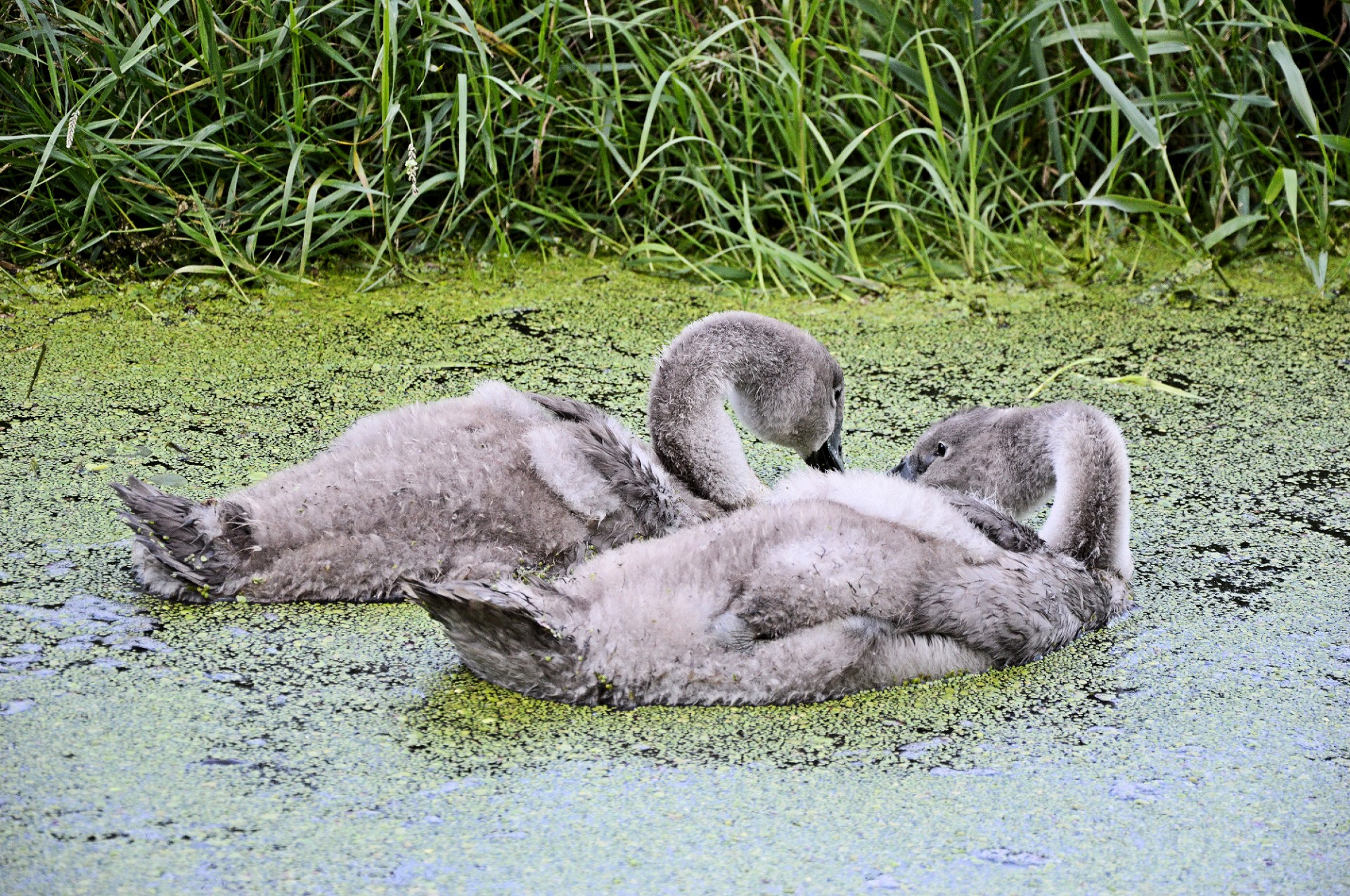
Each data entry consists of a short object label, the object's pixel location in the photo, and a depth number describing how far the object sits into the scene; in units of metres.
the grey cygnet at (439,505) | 5.91
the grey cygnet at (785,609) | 5.16
